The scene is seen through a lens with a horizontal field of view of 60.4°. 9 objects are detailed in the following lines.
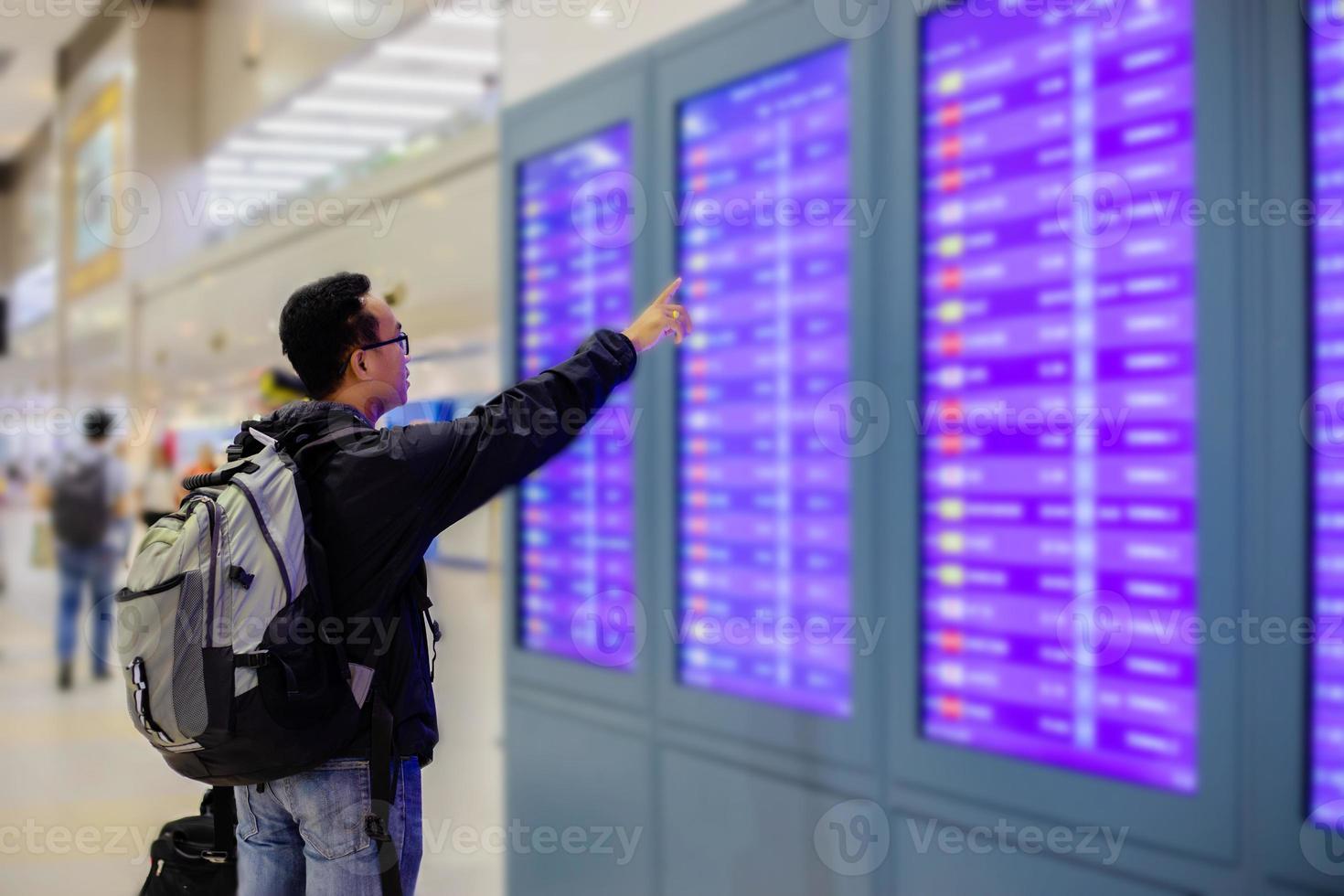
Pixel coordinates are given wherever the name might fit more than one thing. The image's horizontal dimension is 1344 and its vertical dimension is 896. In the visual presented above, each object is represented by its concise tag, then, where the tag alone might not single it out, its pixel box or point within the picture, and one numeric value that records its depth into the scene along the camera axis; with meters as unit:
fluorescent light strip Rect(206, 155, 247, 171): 8.24
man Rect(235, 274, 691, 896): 1.77
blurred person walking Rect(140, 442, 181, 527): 8.62
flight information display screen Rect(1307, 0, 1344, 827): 1.94
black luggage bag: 2.21
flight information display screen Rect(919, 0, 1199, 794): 2.23
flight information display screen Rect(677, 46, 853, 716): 2.94
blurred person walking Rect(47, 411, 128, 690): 8.20
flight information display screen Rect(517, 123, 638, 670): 3.63
